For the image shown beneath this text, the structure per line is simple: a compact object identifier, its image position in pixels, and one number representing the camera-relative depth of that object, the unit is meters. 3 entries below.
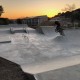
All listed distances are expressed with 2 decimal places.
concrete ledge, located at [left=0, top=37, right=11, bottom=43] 5.08
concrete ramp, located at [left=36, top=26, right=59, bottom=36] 7.05
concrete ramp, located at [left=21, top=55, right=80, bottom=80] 2.22
